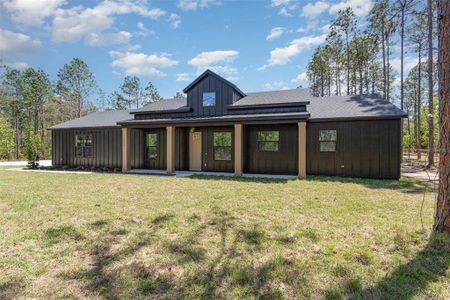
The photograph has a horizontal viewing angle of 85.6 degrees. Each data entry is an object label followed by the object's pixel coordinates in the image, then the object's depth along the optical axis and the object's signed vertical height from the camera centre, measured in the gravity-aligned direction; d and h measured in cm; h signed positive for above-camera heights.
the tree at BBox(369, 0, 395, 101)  1708 +754
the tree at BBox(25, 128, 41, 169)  1416 -22
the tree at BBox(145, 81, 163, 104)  3484 +796
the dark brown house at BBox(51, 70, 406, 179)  964 +59
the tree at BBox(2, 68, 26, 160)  2700 +582
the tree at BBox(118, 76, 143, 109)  3378 +805
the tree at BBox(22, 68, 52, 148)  2750 +661
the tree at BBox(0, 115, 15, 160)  2230 +75
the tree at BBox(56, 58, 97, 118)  2896 +788
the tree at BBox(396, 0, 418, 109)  1692 +683
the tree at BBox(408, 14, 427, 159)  1639 +803
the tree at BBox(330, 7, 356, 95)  1953 +1013
